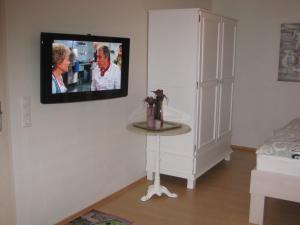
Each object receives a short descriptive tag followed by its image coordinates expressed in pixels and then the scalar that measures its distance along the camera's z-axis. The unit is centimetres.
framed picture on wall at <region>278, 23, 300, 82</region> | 514
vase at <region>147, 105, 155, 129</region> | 363
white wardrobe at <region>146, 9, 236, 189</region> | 386
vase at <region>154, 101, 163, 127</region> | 367
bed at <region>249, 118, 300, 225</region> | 304
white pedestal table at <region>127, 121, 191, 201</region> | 349
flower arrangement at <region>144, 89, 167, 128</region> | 363
